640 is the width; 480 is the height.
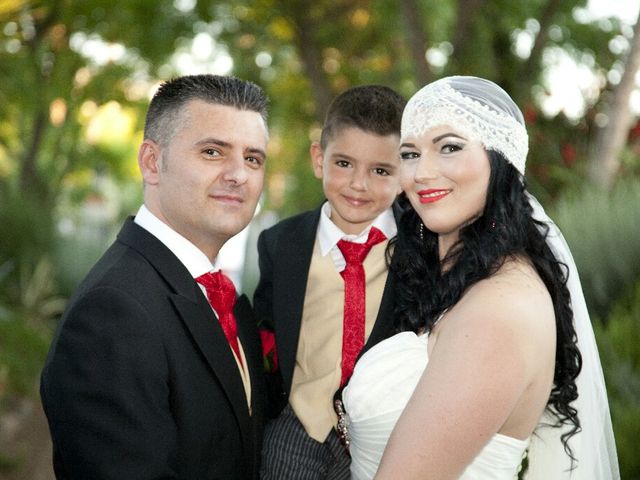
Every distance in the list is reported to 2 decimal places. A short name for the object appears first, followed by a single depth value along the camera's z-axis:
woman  2.59
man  2.55
